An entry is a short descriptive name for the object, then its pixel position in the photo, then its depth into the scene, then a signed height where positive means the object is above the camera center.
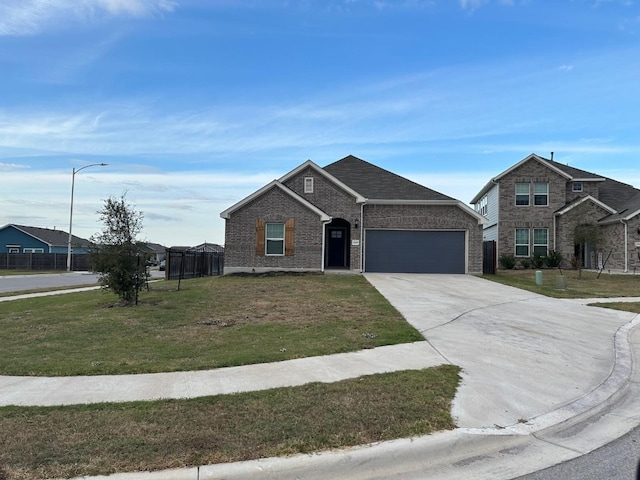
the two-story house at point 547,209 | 31.00 +3.74
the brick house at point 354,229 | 24.16 +1.72
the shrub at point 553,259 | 30.70 +0.52
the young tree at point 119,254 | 13.63 +0.10
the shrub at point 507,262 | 31.25 +0.28
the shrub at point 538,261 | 31.25 +0.39
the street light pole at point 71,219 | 39.89 +3.16
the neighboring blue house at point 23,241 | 54.66 +1.60
